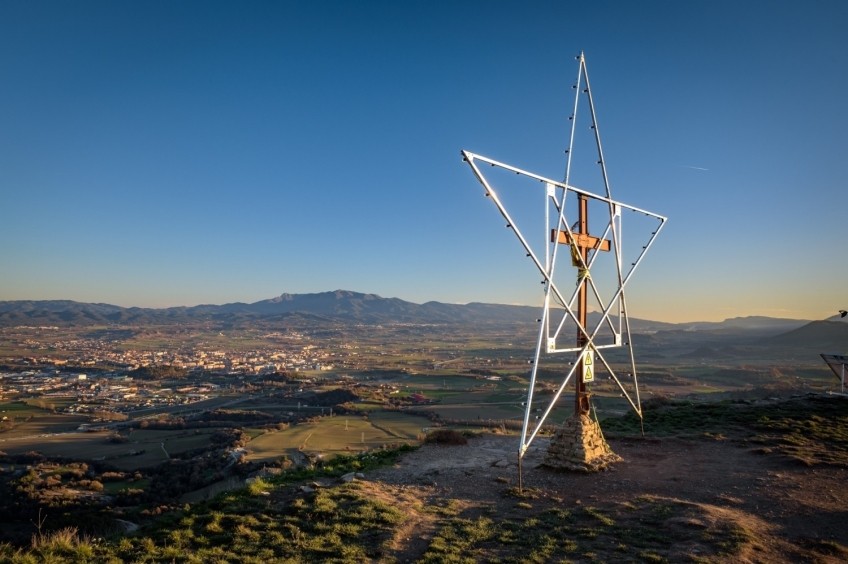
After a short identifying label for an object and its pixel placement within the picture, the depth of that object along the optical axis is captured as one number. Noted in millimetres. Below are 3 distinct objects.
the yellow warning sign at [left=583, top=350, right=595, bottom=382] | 13764
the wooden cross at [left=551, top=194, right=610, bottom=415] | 13555
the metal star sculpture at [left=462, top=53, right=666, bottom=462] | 11156
